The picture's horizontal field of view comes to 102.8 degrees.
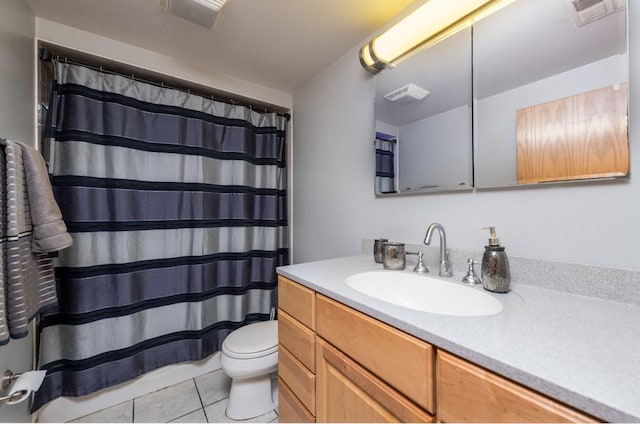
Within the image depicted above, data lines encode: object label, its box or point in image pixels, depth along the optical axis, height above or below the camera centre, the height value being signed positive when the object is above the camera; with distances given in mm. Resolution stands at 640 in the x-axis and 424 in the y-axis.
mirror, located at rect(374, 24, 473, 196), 1070 +426
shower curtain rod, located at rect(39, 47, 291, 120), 1381 +872
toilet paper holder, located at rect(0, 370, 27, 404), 739 -543
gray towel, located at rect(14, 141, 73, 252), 876 +21
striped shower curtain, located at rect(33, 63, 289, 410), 1368 -82
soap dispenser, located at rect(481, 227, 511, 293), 816 -193
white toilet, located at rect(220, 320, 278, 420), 1341 -835
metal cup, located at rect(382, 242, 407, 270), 1126 -200
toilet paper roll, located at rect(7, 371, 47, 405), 779 -536
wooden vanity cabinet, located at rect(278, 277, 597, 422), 459 -405
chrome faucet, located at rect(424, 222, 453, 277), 989 -162
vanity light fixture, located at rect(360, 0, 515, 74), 979 +784
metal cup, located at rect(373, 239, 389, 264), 1254 -188
